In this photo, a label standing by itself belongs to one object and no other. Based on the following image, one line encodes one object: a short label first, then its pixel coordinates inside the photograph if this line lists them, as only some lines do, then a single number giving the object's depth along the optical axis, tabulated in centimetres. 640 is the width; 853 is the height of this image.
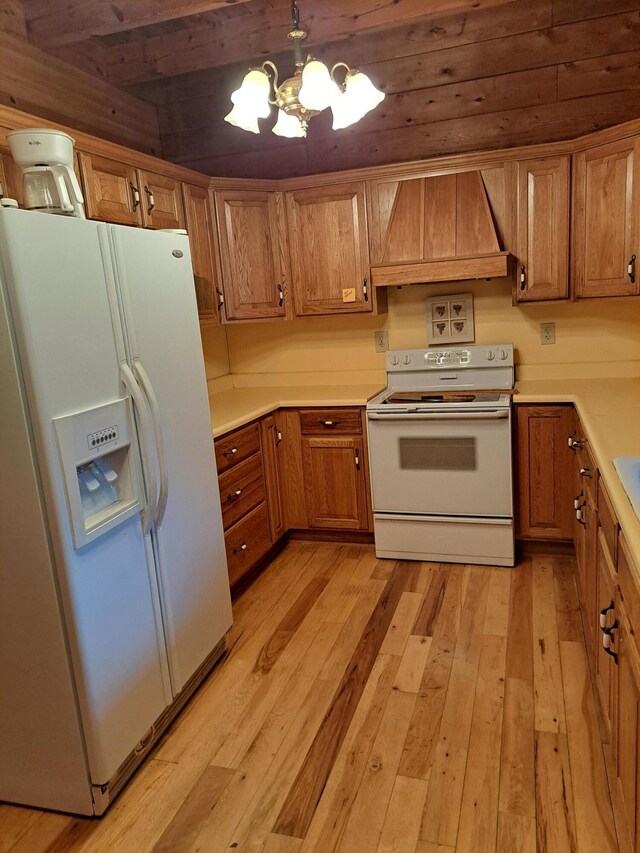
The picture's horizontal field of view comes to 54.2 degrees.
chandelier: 205
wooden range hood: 319
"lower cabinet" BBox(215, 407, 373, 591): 330
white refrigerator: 162
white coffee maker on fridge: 182
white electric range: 316
